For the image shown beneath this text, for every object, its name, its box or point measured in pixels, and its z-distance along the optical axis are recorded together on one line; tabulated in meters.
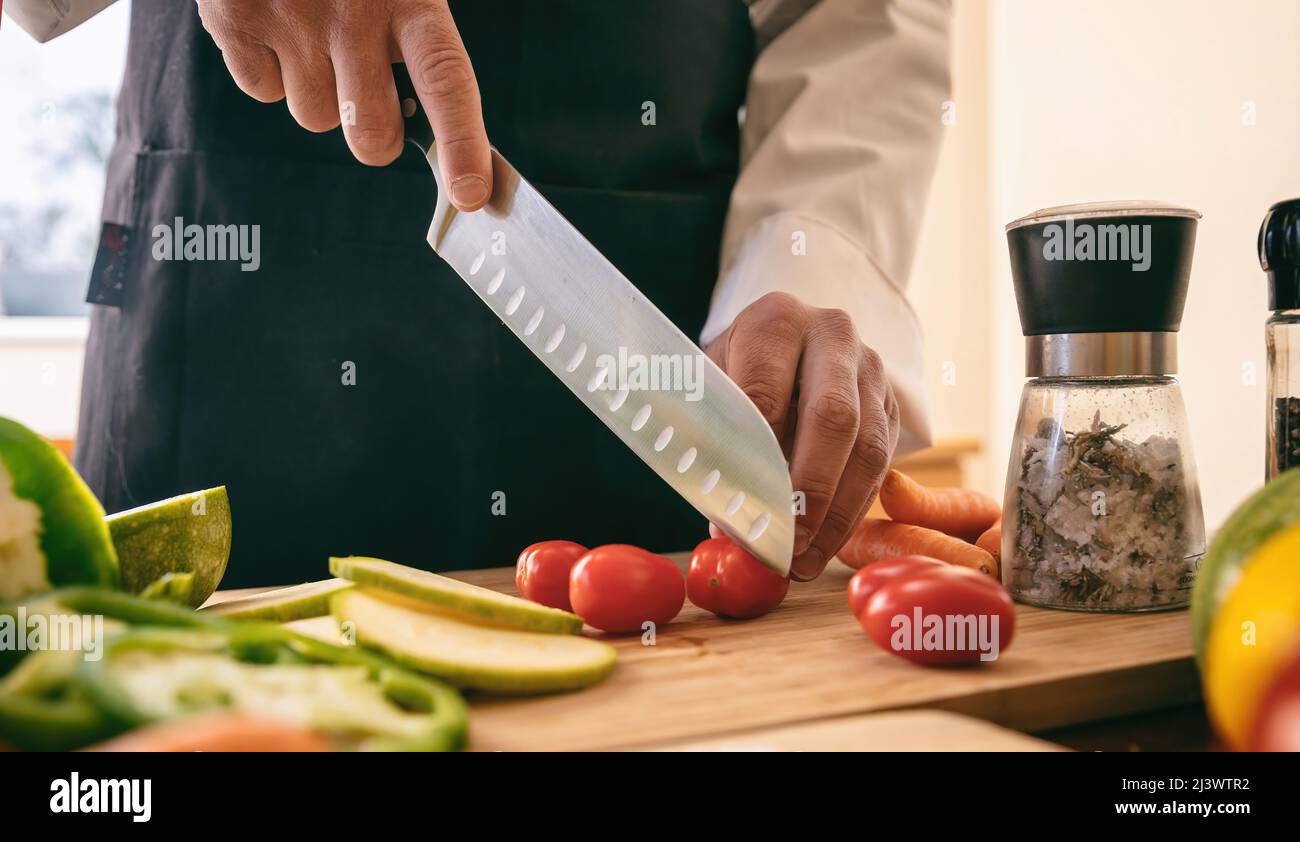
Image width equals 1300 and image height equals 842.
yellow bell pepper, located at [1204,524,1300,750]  0.30
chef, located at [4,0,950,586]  0.60
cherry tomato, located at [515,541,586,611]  0.48
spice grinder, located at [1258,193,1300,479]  0.46
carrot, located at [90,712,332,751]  0.30
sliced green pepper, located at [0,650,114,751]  0.31
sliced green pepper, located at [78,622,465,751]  0.31
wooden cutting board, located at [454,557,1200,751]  0.36
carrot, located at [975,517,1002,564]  0.53
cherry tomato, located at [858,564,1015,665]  0.39
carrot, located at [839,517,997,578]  0.51
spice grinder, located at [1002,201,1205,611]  0.45
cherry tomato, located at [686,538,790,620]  0.45
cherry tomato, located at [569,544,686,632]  0.44
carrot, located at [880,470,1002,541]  0.54
